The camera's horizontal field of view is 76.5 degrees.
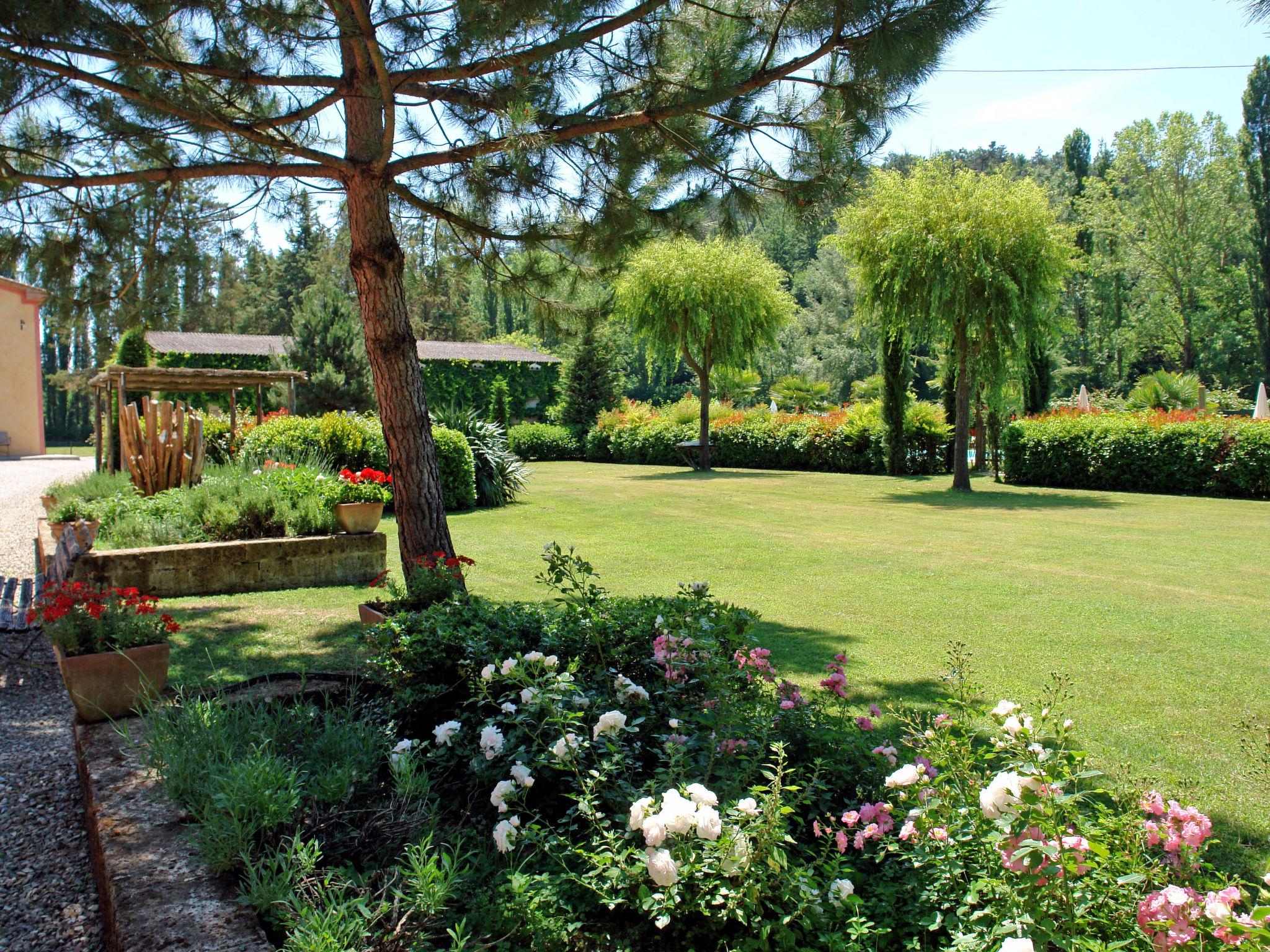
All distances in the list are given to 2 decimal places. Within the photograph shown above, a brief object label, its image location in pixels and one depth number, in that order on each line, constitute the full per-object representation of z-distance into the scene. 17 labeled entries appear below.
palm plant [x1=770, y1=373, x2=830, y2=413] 35.62
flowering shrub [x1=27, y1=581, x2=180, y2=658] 3.54
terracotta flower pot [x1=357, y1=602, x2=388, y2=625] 4.86
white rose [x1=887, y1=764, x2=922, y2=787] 1.86
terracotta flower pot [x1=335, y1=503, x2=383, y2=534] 7.26
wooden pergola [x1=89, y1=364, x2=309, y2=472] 11.73
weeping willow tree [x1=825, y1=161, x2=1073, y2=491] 13.41
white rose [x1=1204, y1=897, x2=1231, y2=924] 1.30
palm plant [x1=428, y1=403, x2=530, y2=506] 13.18
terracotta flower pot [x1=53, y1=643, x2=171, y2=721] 3.42
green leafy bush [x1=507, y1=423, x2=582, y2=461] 26.67
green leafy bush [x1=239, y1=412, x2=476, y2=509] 12.12
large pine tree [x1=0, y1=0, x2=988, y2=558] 4.54
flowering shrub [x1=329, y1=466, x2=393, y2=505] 7.65
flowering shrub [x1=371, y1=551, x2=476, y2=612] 4.30
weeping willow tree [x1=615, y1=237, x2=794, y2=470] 19.50
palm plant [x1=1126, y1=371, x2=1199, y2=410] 18.25
